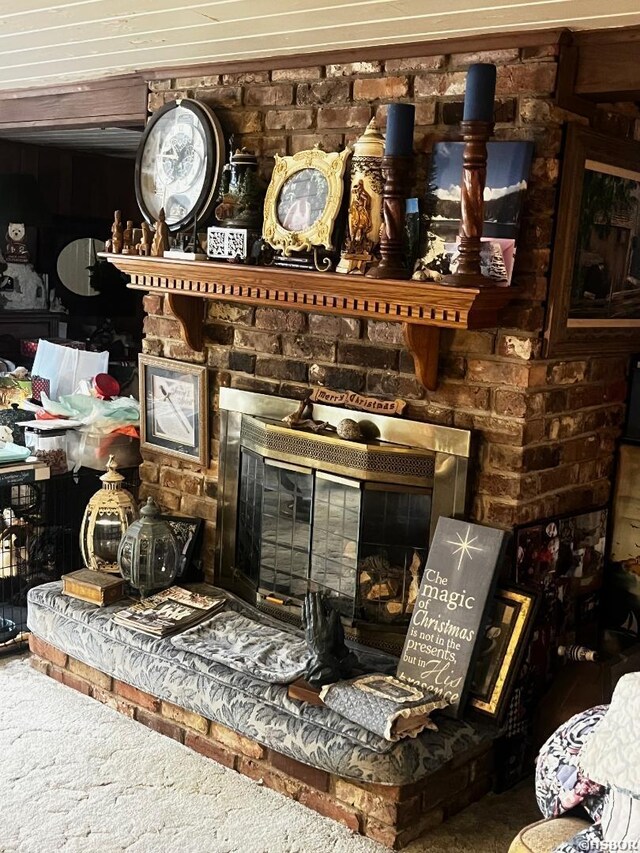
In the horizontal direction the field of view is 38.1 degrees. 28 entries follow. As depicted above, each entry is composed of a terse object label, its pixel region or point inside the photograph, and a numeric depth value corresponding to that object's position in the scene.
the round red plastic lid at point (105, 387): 4.29
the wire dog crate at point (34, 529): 3.57
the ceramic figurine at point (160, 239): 3.24
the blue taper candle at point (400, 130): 2.54
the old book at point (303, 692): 2.57
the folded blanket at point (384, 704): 2.41
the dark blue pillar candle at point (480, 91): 2.32
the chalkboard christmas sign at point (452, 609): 2.55
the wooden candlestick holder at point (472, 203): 2.35
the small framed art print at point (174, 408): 3.45
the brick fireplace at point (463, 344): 2.54
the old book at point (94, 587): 3.21
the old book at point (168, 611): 3.00
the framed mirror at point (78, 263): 6.55
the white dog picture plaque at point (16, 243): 6.27
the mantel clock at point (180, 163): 3.19
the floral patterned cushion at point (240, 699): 2.39
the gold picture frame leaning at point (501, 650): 2.54
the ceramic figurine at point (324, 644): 2.60
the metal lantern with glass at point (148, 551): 3.18
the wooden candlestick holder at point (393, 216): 2.57
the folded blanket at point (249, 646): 2.73
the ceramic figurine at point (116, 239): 3.36
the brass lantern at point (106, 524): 3.39
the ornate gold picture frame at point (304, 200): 2.84
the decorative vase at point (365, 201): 2.71
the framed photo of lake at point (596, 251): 2.55
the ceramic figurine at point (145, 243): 3.34
